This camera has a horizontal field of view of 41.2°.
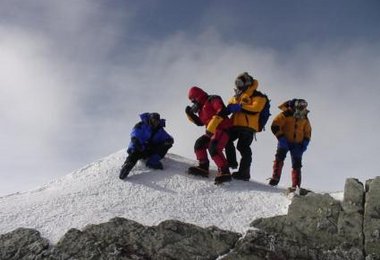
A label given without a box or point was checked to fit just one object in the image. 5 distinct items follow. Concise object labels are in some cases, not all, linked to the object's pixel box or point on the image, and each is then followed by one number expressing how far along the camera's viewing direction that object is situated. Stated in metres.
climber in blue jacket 10.22
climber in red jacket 10.16
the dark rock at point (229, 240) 7.49
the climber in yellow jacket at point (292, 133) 10.89
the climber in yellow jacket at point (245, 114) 10.48
